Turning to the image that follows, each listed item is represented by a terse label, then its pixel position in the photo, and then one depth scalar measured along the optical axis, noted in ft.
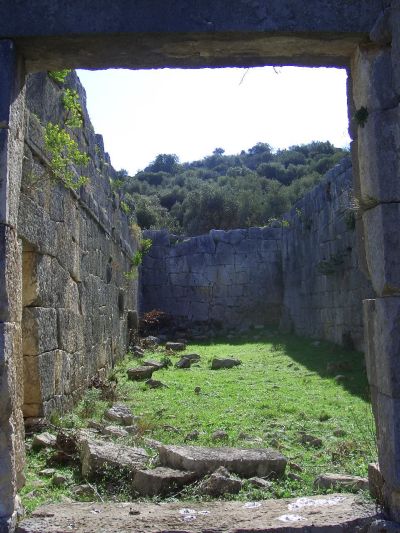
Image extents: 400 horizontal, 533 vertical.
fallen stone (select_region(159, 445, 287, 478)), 15.33
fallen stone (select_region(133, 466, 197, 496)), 14.14
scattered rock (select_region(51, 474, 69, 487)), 15.22
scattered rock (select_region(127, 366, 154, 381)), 35.29
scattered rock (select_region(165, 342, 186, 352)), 51.11
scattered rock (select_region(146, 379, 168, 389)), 32.35
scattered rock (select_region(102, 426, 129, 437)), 19.79
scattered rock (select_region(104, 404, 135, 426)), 22.63
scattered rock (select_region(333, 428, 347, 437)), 20.89
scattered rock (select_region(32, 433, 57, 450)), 18.03
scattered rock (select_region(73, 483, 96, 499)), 14.45
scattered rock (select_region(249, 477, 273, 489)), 14.70
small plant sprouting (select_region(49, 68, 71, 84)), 20.56
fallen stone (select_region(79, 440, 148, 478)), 15.52
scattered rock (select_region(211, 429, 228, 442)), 20.16
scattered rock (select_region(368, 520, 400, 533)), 11.34
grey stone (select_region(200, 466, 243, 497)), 13.91
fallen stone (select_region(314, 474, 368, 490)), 14.06
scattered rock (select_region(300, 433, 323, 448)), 19.72
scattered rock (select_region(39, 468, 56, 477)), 16.07
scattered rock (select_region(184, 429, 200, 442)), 20.43
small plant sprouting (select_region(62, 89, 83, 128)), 22.54
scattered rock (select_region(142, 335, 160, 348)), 52.16
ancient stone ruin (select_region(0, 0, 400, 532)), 11.78
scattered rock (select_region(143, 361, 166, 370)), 39.17
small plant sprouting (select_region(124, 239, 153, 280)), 49.10
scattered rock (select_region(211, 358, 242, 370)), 40.04
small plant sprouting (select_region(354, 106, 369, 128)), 12.59
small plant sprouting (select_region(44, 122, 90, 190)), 20.51
